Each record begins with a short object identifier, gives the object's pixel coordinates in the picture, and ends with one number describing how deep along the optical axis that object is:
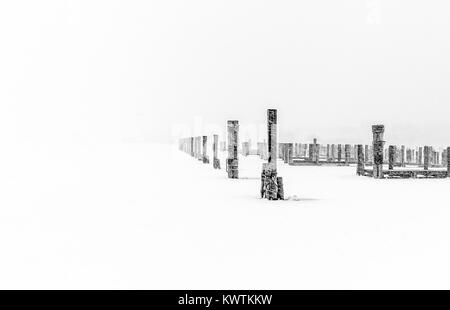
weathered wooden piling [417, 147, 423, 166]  34.58
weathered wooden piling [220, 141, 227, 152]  59.00
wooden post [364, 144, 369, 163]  38.69
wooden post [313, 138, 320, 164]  33.53
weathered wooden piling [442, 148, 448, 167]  31.97
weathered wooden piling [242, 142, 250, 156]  47.97
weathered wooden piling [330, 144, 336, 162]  41.09
